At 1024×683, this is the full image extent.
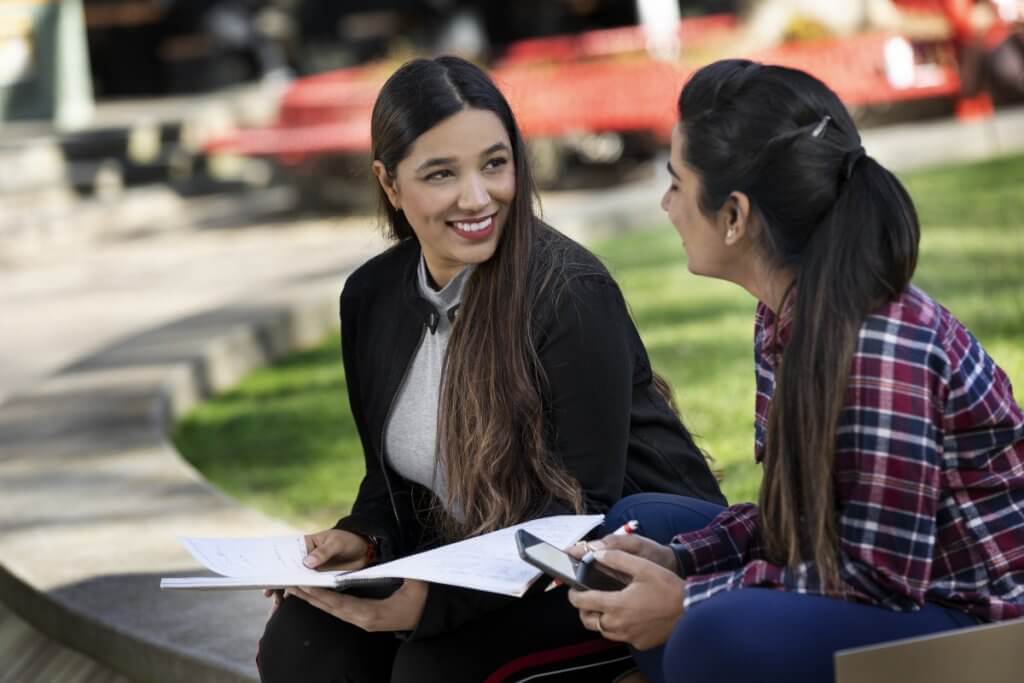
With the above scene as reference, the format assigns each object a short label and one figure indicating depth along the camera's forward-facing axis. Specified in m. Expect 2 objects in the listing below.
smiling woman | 4.22
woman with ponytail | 3.44
